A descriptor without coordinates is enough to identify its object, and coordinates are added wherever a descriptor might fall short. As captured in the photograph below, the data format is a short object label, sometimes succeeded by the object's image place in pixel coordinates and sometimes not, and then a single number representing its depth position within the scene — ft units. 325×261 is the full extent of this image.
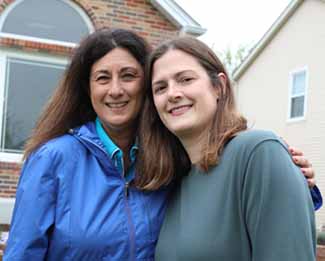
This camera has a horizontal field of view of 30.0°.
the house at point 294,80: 56.90
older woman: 8.53
